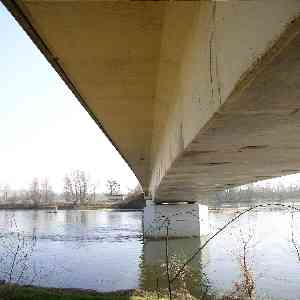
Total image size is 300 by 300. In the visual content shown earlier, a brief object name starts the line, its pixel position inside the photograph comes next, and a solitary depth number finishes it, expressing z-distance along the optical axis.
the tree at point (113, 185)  119.03
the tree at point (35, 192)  103.44
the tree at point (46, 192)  118.71
